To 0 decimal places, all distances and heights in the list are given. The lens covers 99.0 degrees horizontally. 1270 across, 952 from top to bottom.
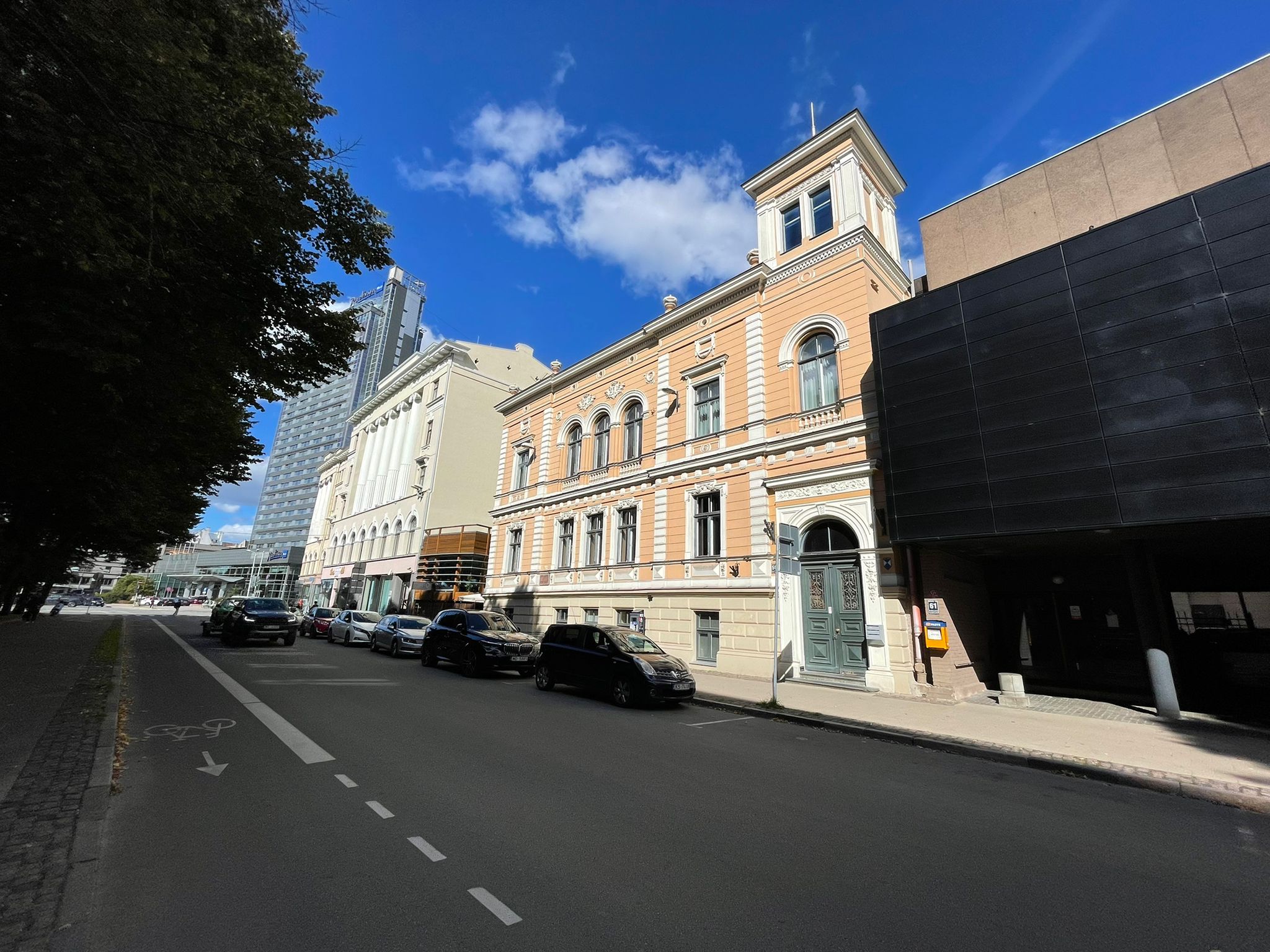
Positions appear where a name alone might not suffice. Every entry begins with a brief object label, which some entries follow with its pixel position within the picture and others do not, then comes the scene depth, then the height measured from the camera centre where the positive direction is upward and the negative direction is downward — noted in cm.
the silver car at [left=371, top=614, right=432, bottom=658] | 1925 -75
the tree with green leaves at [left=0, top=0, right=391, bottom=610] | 515 +454
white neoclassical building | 4022 +1170
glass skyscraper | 11675 +4292
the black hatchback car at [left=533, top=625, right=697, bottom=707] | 1091 -90
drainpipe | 1261 +56
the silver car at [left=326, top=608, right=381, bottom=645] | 2388 -66
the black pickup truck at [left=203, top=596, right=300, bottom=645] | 2014 -53
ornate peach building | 1442 +518
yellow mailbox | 1220 -2
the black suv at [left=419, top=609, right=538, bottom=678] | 1419 -71
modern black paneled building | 931 +362
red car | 2802 -62
